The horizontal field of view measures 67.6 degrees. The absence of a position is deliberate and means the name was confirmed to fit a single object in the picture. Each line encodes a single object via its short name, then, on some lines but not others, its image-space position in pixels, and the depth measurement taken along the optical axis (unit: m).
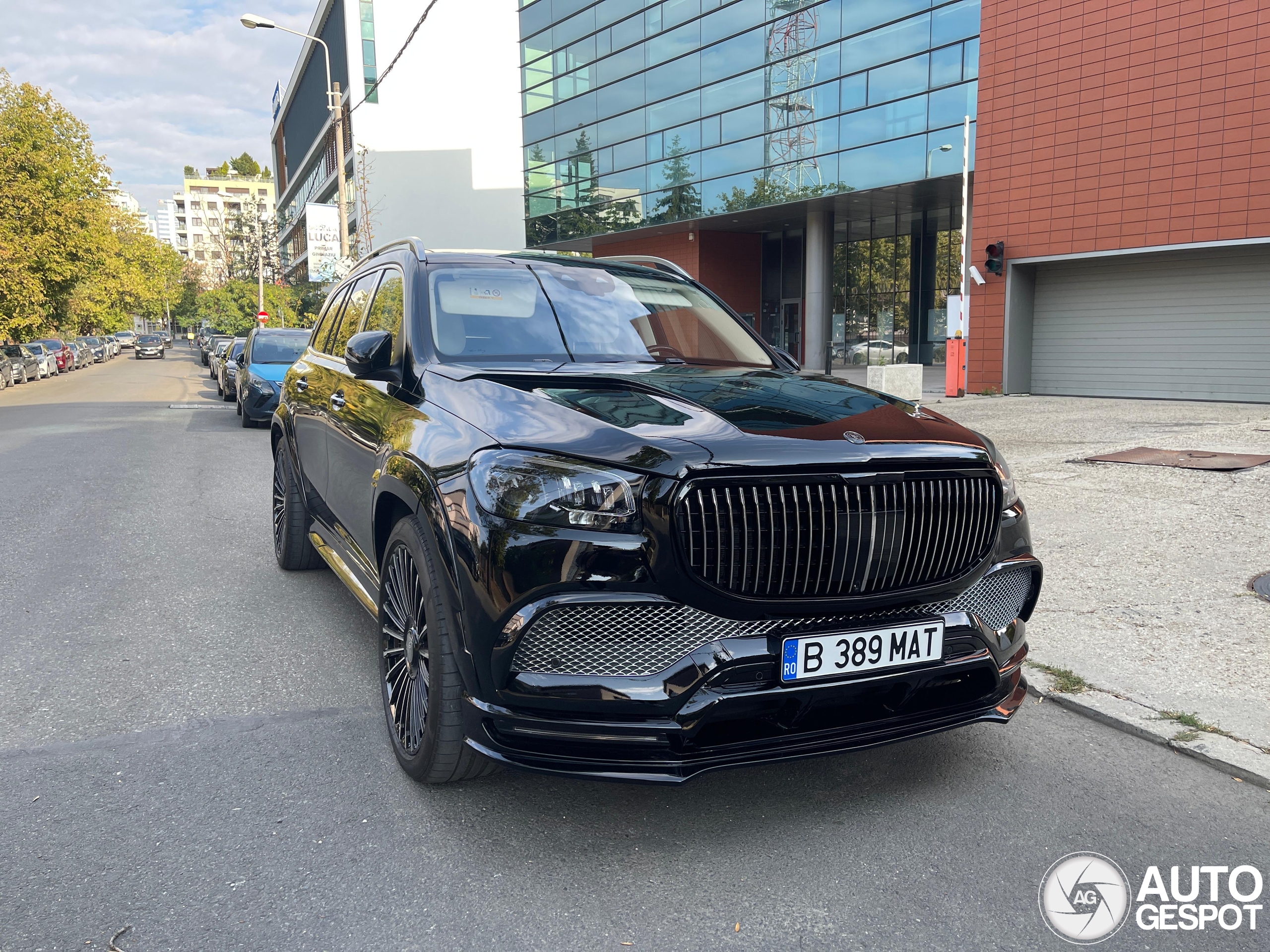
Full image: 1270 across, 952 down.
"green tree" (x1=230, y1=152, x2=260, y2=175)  165.12
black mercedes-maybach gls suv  2.54
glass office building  23.69
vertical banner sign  32.88
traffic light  20.95
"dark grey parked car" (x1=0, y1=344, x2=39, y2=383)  36.38
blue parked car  16.28
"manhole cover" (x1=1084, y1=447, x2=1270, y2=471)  8.88
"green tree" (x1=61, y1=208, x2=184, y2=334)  48.81
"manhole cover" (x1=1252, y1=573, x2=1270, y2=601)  5.28
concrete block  17.70
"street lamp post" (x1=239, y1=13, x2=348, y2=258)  24.62
